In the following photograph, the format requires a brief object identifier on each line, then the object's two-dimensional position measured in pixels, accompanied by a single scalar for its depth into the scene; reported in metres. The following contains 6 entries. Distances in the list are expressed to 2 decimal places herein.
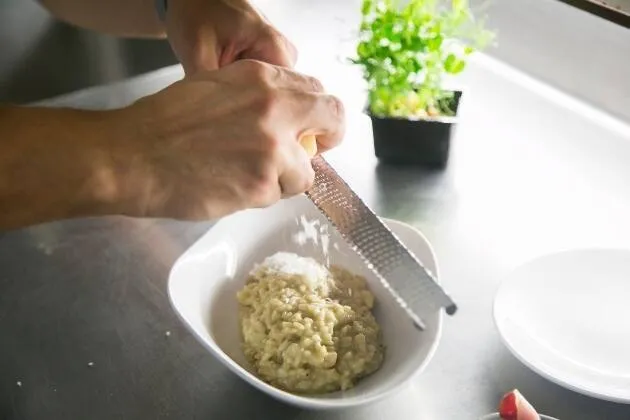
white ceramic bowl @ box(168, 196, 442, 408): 0.65
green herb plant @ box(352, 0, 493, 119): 0.88
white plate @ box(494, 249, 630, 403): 0.70
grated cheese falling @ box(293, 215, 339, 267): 0.82
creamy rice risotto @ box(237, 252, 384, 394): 0.67
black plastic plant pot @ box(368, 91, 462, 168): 0.91
